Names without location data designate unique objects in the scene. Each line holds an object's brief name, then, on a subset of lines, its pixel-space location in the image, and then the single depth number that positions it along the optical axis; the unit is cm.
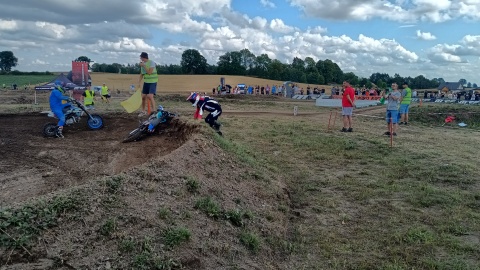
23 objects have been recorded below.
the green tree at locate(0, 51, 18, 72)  10628
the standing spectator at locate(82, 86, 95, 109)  2272
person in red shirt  1582
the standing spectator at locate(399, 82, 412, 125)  1773
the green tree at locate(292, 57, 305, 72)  10228
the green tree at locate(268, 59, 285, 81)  9543
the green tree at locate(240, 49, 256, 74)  10472
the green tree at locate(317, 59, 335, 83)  10075
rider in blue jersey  1183
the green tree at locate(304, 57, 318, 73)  9980
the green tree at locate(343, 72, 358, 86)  9260
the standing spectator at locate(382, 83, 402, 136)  1507
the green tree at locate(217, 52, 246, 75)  9881
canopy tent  2304
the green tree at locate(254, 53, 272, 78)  10075
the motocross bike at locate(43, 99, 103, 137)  1171
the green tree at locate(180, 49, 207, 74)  9688
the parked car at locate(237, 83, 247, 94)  4980
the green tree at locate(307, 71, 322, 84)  9375
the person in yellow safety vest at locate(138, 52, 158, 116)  1298
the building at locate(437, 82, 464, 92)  7291
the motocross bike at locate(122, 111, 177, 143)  1115
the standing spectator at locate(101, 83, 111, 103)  3043
